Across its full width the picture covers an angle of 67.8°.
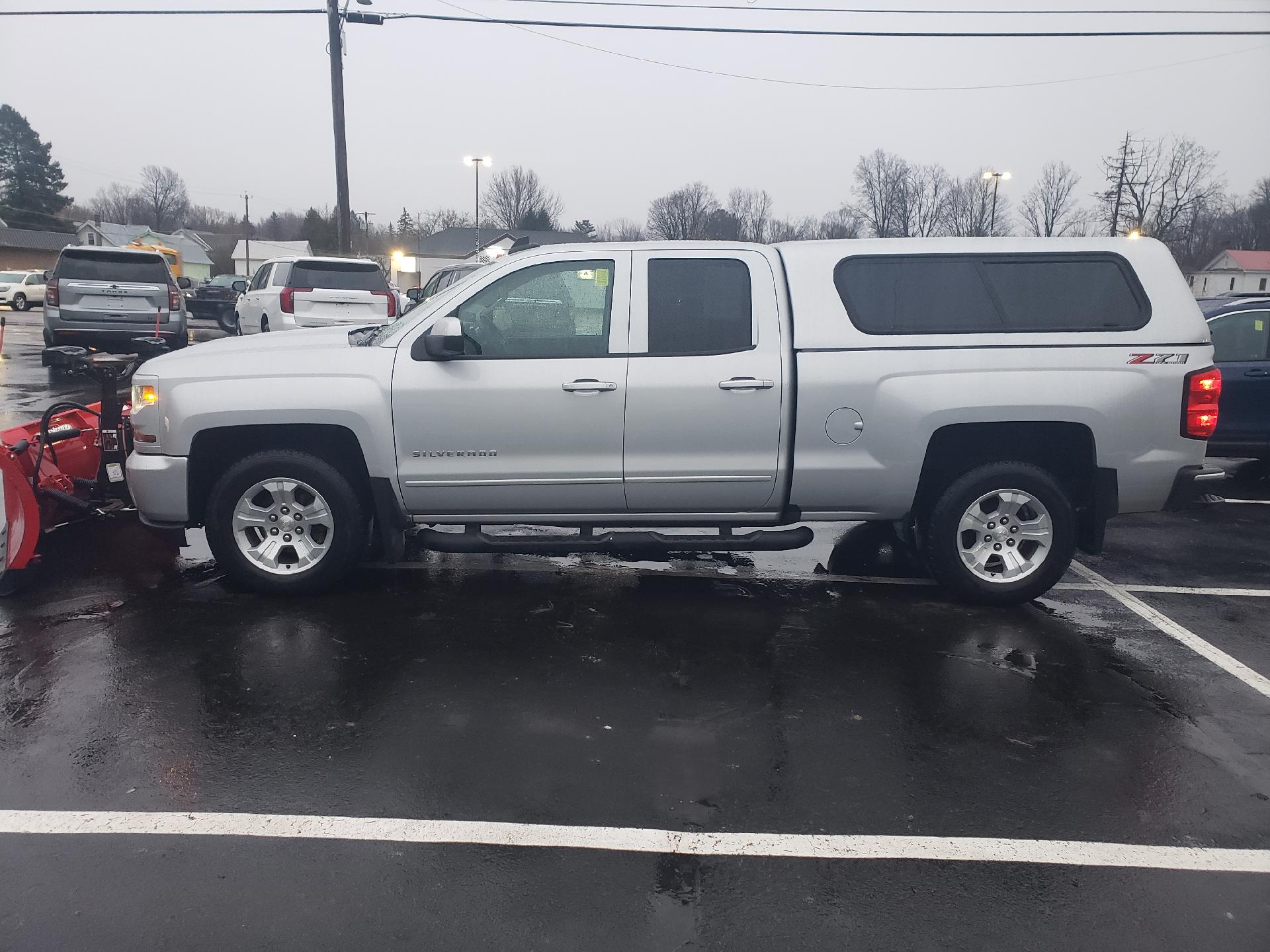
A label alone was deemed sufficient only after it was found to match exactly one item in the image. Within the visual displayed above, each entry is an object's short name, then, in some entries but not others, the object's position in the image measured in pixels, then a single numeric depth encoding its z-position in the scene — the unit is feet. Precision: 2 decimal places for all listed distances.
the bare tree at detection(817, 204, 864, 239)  266.77
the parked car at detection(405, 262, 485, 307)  50.34
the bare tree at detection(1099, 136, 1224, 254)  244.63
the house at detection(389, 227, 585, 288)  215.10
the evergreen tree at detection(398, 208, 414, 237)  293.64
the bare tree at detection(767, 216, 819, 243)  268.35
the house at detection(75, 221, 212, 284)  294.25
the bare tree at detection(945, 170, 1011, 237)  268.62
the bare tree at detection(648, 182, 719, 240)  316.40
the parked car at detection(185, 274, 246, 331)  106.73
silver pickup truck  17.12
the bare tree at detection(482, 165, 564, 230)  338.54
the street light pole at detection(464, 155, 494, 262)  137.18
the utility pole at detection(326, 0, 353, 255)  65.62
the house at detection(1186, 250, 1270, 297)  316.60
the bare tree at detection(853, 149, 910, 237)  297.53
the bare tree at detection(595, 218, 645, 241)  276.82
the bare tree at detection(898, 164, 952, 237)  293.84
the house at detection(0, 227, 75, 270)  251.60
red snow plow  19.99
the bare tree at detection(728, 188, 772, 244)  320.29
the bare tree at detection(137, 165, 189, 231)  420.36
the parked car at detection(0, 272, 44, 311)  129.39
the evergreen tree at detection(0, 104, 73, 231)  309.63
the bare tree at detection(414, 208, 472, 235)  319.27
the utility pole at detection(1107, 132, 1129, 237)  237.98
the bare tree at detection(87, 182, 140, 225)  416.67
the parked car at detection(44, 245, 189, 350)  50.60
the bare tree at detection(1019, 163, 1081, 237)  312.09
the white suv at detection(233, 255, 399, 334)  49.06
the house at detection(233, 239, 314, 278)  307.17
